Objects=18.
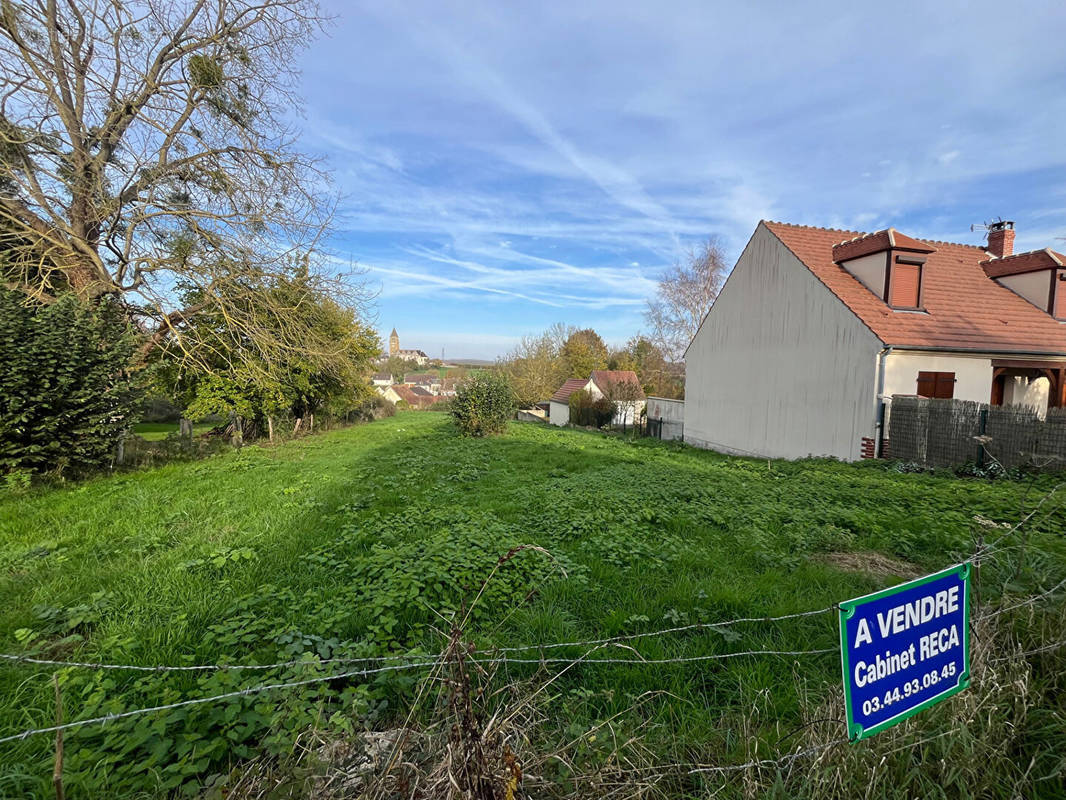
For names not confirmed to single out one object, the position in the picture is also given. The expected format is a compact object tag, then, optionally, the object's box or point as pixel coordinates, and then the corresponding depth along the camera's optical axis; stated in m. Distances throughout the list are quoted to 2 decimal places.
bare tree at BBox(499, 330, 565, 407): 41.36
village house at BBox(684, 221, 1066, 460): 11.42
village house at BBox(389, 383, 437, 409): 58.38
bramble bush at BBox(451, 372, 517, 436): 18.31
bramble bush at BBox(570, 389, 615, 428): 28.75
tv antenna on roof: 16.53
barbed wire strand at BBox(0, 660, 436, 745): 1.88
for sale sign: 1.56
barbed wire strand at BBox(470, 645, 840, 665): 2.49
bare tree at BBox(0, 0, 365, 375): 9.68
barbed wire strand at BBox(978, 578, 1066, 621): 2.36
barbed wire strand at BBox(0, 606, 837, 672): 2.37
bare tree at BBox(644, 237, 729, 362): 27.20
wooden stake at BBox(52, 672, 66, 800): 1.22
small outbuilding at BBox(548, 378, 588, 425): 31.65
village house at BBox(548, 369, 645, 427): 28.25
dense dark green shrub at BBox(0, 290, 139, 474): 6.79
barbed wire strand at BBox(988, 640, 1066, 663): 2.15
